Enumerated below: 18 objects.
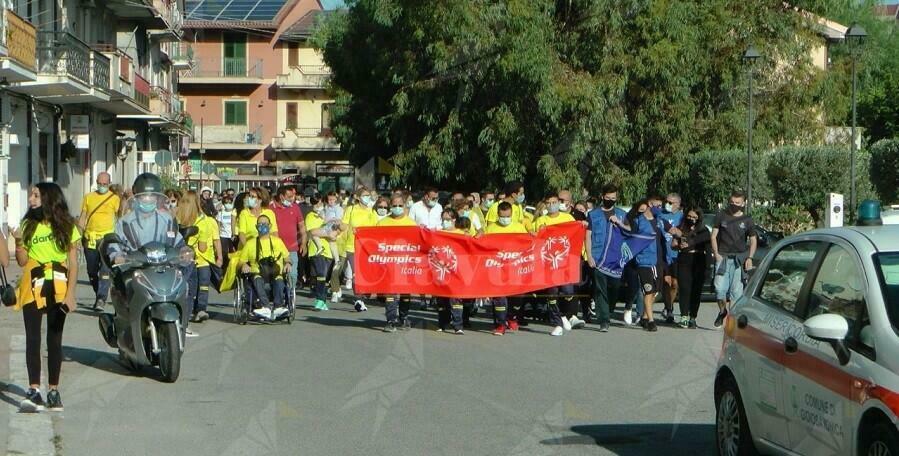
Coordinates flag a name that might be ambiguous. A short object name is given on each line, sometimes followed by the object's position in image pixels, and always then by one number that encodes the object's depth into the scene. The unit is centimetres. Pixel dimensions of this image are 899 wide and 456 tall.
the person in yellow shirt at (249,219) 1794
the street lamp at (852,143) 3140
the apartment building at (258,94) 7950
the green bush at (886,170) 3653
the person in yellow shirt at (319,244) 2114
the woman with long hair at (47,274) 1046
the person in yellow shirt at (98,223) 1922
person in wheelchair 1762
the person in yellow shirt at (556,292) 1739
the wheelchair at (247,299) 1775
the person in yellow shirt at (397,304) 1731
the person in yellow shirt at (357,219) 2125
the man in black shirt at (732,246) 1744
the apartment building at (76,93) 3062
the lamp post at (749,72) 3338
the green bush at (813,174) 3528
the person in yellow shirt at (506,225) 1767
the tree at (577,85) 3200
